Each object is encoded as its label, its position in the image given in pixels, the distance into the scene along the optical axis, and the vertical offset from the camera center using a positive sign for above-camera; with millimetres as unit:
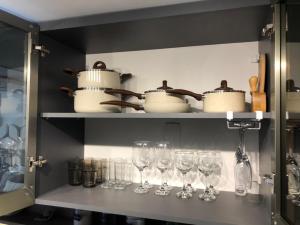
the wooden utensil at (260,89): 979 +128
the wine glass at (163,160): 1234 -181
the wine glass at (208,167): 1156 -201
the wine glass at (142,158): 1242 -171
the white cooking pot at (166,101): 1044 +83
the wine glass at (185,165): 1174 -194
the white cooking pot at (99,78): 1176 +196
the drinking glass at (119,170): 1412 -263
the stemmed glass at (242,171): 1152 -215
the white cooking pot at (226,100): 966 +82
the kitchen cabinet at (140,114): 874 +29
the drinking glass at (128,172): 1406 -270
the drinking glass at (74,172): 1343 -260
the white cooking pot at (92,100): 1138 +91
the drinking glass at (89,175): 1322 -274
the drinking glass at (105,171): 1422 -272
